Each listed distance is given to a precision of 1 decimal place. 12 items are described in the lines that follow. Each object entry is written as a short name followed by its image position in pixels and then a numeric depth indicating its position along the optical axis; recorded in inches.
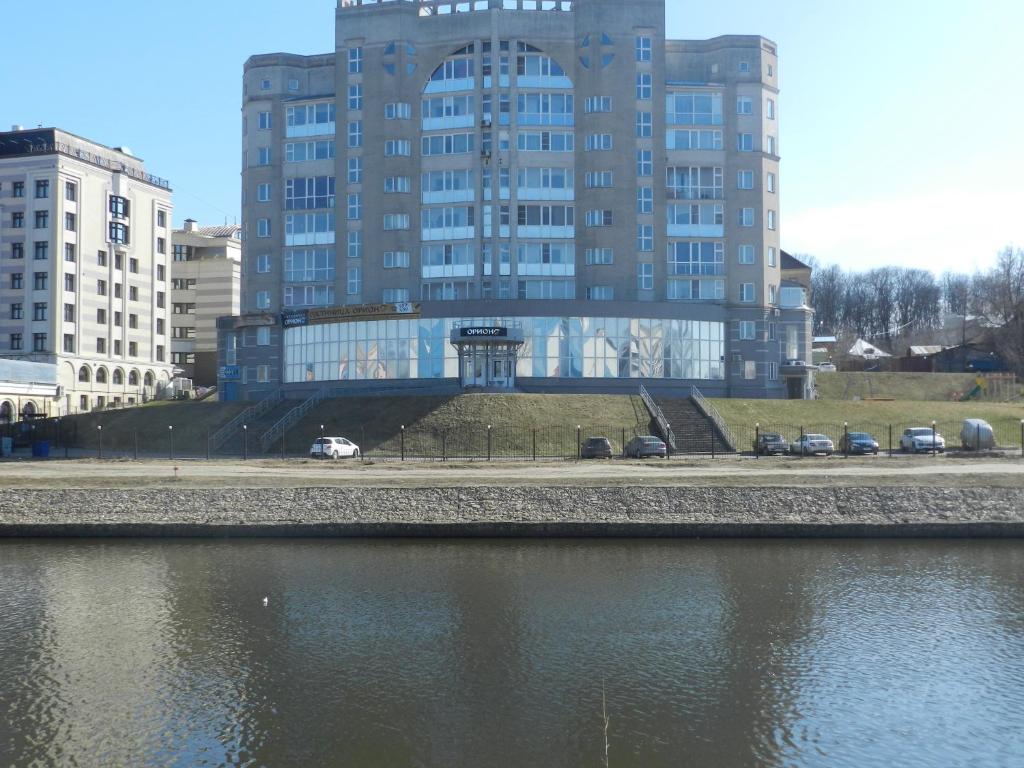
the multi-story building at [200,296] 5521.7
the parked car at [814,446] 2372.0
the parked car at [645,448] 2353.6
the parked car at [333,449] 2397.9
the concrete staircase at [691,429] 2544.3
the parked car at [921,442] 2422.4
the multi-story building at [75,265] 4448.8
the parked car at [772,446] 2417.6
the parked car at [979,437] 2432.3
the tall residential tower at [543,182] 3553.2
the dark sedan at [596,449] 2342.5
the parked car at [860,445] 2400.3
